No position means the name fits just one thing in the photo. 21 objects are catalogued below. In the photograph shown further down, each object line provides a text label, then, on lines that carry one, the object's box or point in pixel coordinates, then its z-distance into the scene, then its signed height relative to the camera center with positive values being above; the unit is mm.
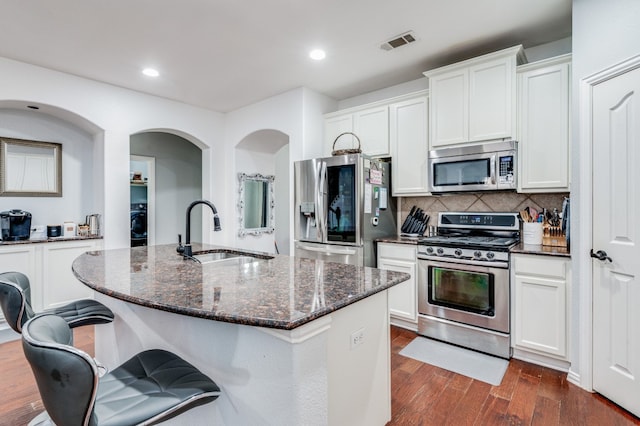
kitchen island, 1135 -500
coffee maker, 3328 -122
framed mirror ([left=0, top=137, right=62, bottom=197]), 3570 +513
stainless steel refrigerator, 3299 +61
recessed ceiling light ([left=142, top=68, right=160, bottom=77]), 3421 +1503
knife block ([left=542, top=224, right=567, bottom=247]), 2701 -194
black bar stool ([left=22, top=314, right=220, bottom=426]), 888 -605
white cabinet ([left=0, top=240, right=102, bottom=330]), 3254 -558
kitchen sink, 2371 -336
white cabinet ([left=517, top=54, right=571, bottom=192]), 2576 +722
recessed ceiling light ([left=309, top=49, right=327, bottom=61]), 3059 +1521
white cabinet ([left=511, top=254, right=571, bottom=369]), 2404 -731
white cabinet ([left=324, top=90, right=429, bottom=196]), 3375 +870
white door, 1925 -153
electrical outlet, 1479 -574
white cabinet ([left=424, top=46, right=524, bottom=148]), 2773 +1036
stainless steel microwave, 2789 +418
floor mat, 2449 -1200
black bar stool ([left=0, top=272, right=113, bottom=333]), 1571 -515
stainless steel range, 2654 -614
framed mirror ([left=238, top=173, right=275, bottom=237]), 4871 +149
